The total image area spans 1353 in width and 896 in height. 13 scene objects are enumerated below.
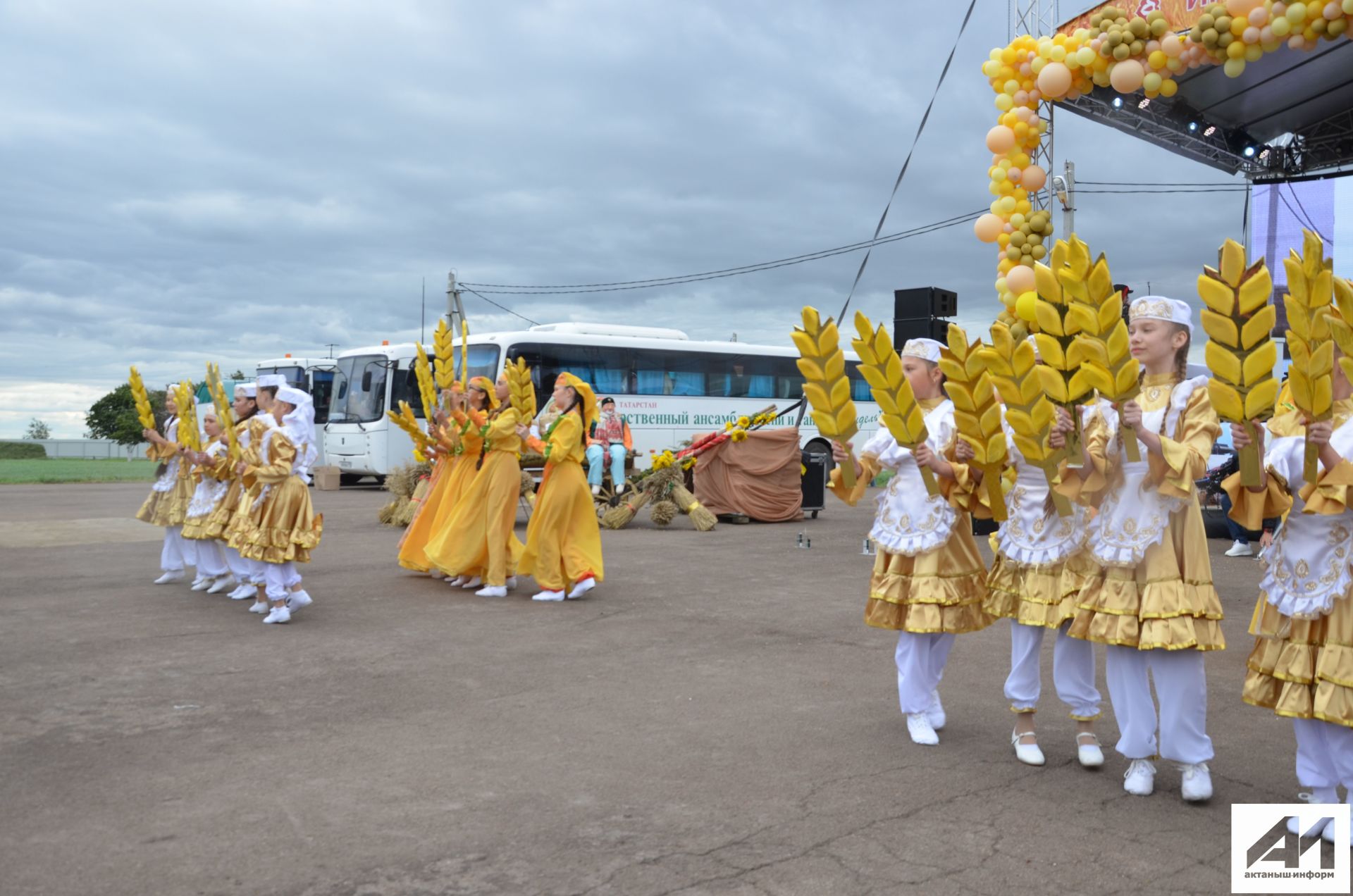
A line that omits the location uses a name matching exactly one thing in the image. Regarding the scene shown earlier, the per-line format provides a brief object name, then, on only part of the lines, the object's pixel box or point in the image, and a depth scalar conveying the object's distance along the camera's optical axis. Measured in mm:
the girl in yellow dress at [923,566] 4723
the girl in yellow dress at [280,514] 7824
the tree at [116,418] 50781
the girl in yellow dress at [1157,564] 3973
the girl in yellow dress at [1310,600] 3607
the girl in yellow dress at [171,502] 9617
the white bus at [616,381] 22125
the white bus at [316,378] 27016
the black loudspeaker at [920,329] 12156
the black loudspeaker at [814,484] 16766
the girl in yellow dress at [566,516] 8891
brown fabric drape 16078
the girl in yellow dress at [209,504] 8844
